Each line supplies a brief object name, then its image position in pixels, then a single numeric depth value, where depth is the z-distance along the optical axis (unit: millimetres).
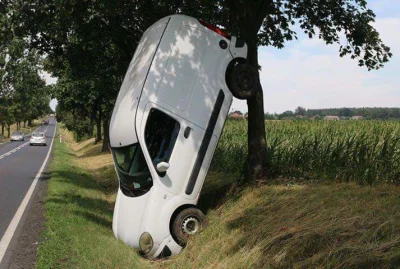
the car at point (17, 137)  54344
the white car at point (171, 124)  6945
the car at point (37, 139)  41916
